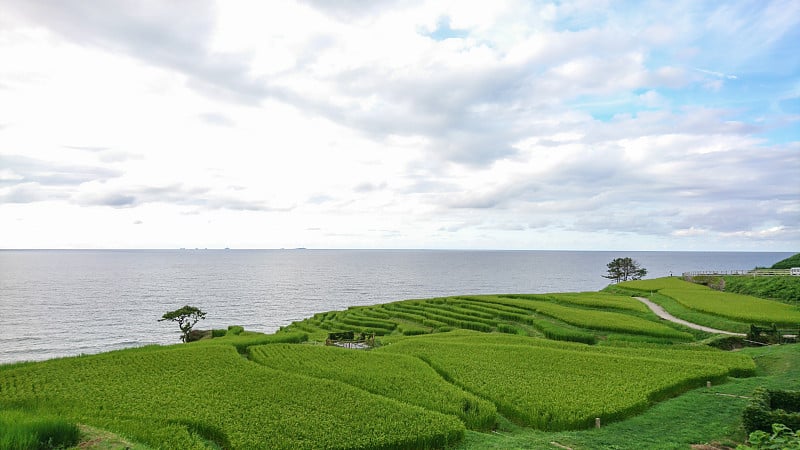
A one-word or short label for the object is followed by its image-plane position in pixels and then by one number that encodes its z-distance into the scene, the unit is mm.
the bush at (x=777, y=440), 9259
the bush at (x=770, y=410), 14734
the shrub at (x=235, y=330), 46844
